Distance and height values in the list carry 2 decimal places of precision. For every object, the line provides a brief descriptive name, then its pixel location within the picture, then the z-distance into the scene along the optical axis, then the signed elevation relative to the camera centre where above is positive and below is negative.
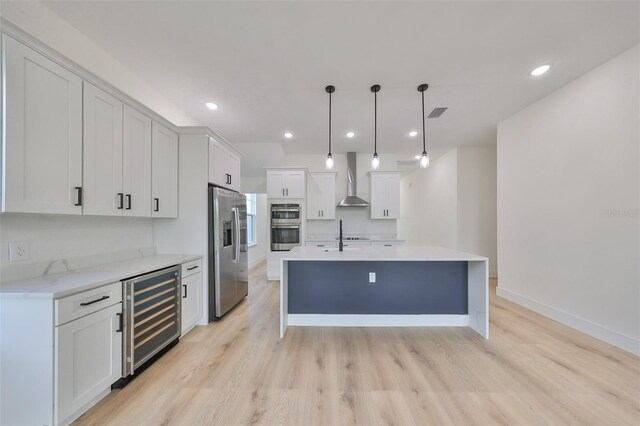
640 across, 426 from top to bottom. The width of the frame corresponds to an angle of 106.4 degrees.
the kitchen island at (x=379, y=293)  2.94 -0.98
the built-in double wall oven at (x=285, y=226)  5.07 -0.26
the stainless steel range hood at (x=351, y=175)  5.62 +0.91
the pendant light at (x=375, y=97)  2.85 +1.51
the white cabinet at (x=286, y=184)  5.14 +0.64
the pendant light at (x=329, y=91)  2.86 +1.50
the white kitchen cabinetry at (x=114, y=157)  1.87 +0.50
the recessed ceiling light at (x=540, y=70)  2.53 +1.56
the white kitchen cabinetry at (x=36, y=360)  1.39 -0.86
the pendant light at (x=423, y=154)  2.85 +0.72
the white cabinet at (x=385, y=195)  5.44 +0.43
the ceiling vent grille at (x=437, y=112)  3.45 +1.51
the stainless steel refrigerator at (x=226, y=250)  3.02 -0.50
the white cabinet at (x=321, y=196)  5.46 +0.41
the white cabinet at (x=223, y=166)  3.11 +0.68
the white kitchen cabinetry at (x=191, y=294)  2.62 -0.93
